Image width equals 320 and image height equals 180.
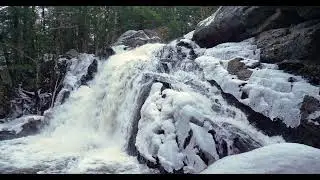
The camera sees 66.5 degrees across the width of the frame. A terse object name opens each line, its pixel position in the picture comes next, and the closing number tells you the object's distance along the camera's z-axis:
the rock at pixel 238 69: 6.71
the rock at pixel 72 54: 12.89
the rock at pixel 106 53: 11.82
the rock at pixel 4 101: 11.12
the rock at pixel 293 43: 6.55
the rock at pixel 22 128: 9.32
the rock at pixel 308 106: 5.46
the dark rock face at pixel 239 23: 7.83
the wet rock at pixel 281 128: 5.31
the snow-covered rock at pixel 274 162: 2.38
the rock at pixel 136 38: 13.53
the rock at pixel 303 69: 6.05
